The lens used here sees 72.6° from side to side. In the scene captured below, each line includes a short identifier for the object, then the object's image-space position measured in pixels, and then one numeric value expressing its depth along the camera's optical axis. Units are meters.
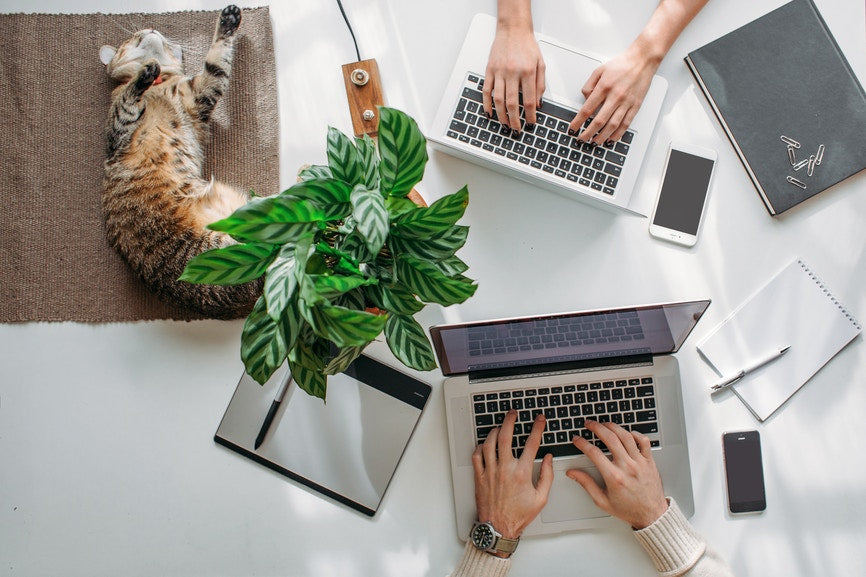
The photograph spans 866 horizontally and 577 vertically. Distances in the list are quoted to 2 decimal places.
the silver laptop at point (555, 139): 1.01
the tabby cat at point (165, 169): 1.06
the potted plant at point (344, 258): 0.59
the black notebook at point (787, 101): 1.06
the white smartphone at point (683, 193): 1.08
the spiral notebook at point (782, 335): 1.07
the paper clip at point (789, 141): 1.06
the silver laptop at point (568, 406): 1.05
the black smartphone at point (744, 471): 1.06
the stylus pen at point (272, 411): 1.06
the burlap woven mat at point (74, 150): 1.11
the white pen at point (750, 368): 1.06
